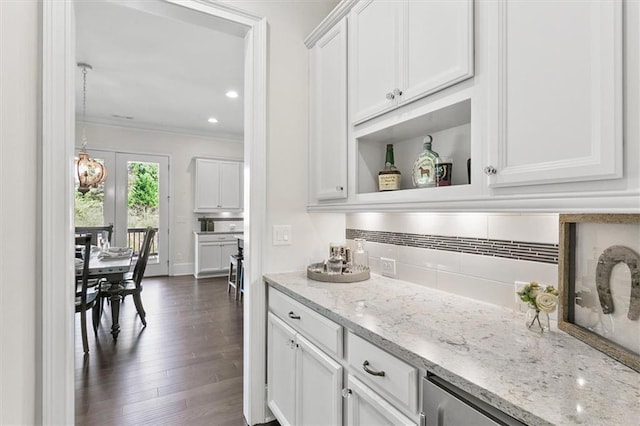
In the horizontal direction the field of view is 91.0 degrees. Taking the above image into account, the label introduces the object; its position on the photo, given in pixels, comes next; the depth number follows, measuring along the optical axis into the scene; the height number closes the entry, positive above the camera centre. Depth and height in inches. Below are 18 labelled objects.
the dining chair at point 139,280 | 133.8 -30.4
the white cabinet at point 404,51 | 44.0 +26.6
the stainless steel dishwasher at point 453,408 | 28.3 -18.9
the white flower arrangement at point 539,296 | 39.8 -11.0
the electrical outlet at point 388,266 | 73.3 -12.9
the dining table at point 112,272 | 118.3 -22.8
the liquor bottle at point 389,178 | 63.4 +7.0
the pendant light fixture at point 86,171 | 148.6 +20.0
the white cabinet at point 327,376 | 38.7 -25.0
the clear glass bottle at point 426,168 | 54.6 +7.9
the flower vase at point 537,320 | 41.3 -14.6
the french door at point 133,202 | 214.5 +6.8
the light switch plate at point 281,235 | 78.5 -5.7
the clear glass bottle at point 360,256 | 79.0 -11.0
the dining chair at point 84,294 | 99.7 -30.3
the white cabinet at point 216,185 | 241.3 +21.1
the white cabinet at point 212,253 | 230.7 -30.8
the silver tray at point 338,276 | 69.2 -14.3
